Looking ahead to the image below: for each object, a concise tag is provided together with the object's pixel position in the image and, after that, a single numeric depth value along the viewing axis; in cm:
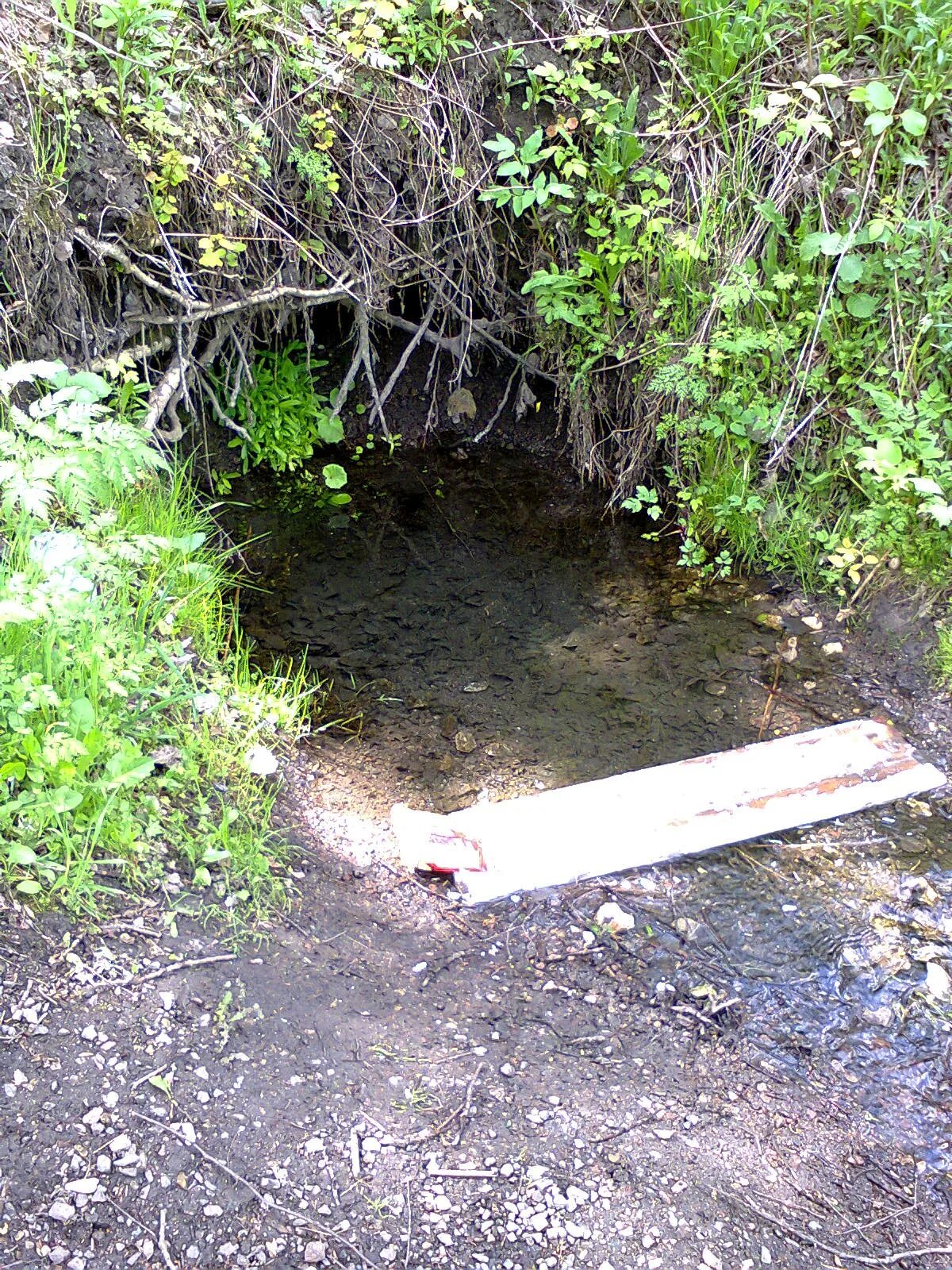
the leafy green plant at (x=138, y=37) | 301
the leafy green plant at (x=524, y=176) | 362
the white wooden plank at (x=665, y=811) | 262
